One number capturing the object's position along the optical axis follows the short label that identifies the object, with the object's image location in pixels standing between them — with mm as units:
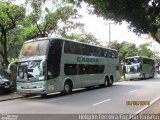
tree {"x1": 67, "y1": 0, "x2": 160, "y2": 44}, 8953
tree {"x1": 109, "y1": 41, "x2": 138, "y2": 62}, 68500
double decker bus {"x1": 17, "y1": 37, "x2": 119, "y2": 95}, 20094
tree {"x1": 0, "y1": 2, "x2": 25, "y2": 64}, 26722
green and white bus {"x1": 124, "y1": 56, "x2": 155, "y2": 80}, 46000
